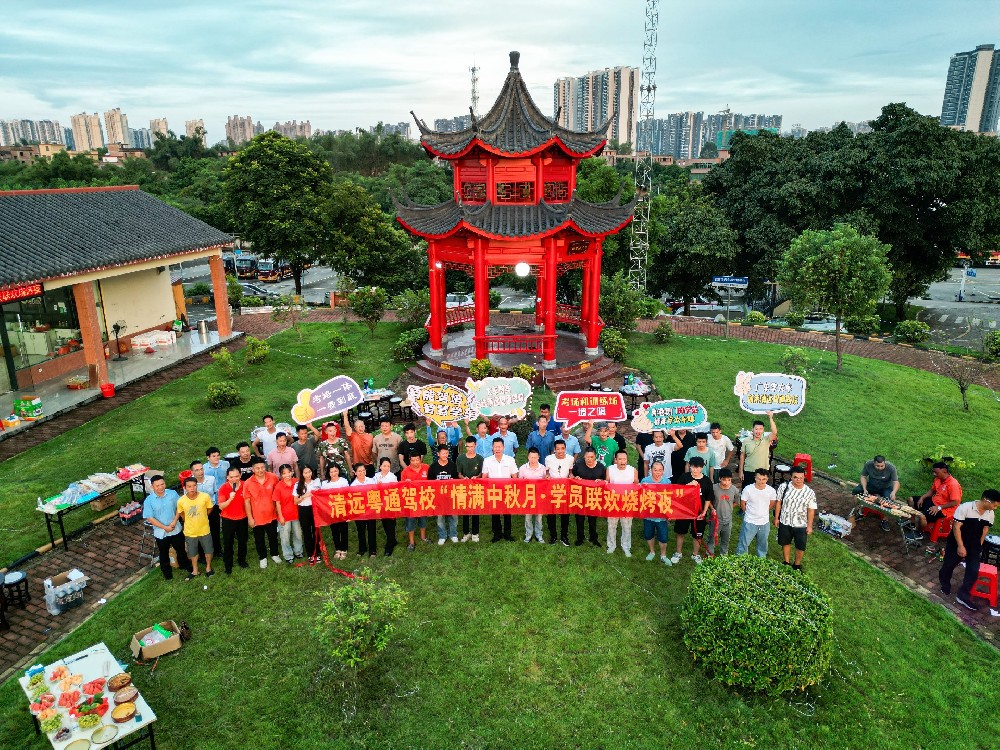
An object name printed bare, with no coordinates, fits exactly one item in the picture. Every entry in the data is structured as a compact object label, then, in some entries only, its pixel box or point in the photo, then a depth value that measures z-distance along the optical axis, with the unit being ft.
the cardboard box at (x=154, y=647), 27.61
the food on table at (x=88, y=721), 21.86
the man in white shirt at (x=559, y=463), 34.88
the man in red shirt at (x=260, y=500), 32.83
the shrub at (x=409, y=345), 72.69
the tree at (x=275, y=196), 113.09
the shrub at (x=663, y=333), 82.38
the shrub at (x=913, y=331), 80.89
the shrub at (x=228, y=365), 66.90
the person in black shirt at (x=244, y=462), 36.01
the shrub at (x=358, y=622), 24.84
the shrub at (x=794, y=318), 74.13
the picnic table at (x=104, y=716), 21.75
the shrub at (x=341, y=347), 72.84
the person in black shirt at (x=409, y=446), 36.52
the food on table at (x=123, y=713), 22.29
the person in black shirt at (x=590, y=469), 34.42
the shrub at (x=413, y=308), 85.15
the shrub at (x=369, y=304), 84.43
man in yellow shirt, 32.24
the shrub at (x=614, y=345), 71.67
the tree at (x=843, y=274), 63.31
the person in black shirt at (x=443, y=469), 34.43
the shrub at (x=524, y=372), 60.59
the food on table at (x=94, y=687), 23.11
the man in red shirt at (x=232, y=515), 32.99
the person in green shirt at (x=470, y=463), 35.50
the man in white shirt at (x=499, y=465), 35.04
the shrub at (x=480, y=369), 61.31
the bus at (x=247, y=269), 160.15
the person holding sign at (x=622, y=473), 34.24
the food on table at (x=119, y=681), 23.32
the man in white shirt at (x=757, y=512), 31.94
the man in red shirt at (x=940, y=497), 35.27
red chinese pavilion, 63.21
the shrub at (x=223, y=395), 59.52
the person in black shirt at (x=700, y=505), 33.68
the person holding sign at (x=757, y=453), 37.27
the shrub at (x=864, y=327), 83.85
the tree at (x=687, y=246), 101.40
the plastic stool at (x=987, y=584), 30.60
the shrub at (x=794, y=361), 62.18
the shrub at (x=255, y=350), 72.43
